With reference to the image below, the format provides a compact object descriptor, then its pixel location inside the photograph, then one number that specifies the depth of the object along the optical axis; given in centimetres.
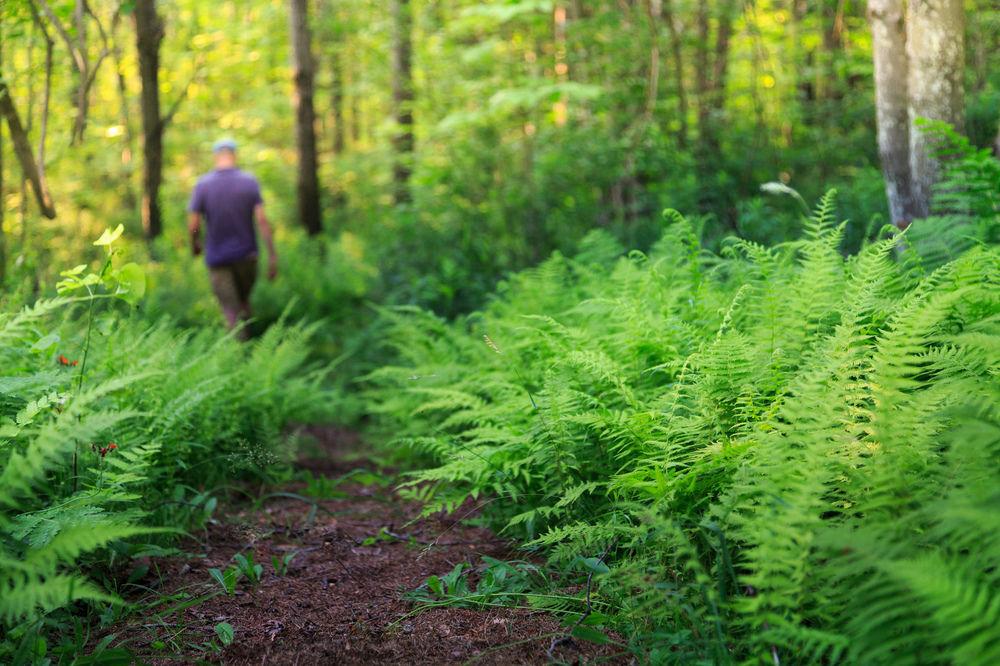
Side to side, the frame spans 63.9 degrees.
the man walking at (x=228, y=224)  881
